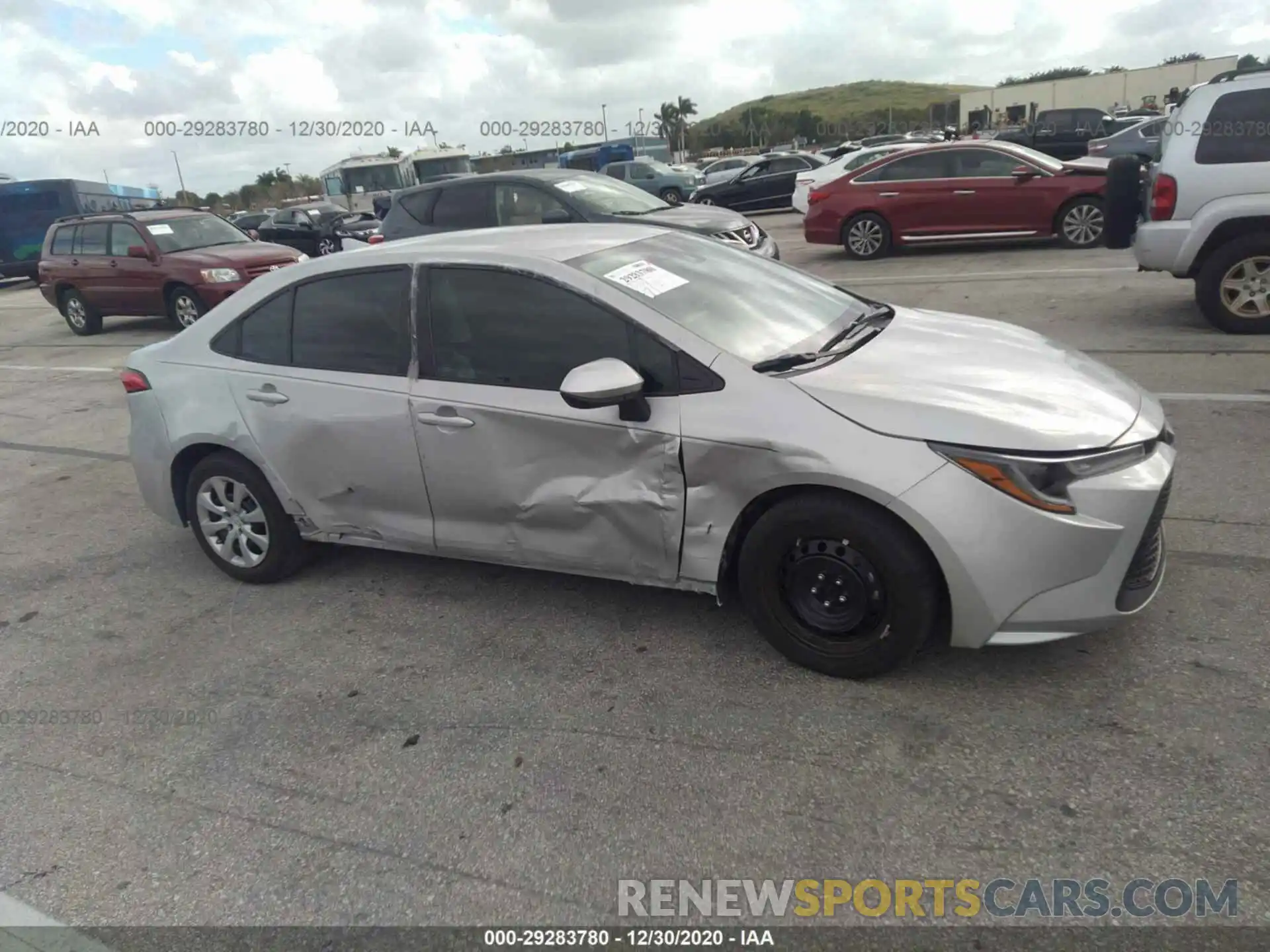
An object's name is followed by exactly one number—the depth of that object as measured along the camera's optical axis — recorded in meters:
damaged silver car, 2.86
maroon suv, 12.40
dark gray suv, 9.81
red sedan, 11.99
